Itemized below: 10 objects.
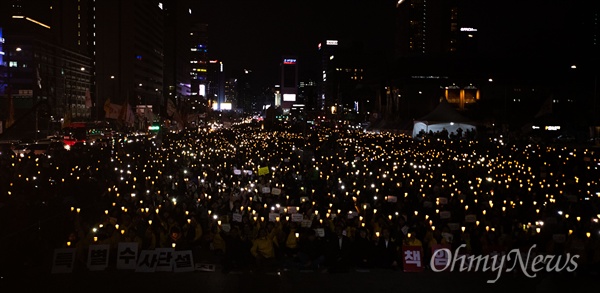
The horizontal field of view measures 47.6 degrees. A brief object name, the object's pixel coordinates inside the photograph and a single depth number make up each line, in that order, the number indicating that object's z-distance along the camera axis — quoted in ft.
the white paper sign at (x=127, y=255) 37.09
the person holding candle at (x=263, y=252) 38.24
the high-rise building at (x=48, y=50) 268.41
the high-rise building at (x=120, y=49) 382.01
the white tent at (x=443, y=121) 150.51
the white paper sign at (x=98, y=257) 37.01
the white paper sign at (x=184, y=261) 36.63
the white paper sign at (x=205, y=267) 37.14
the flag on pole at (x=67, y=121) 136.49
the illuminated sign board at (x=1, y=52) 225.02
